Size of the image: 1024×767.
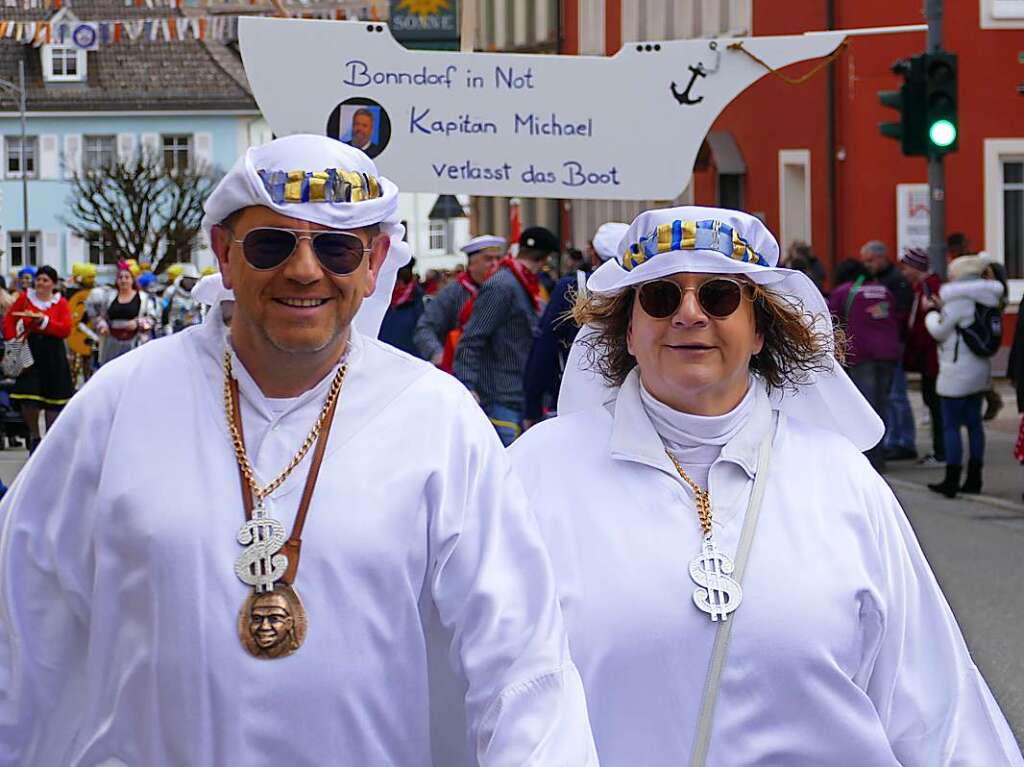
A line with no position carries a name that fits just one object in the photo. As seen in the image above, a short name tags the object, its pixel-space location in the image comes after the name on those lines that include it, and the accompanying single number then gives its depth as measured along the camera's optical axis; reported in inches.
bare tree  2657.5
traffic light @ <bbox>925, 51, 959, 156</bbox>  688.4
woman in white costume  156.9
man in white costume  135.3
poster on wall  1117.7
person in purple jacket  658.2
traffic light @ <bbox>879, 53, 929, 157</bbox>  692.1
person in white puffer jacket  585.6
